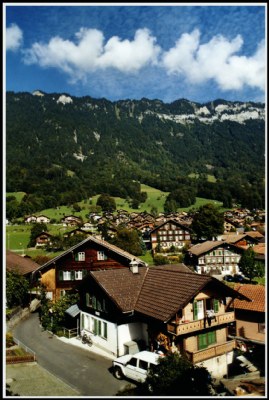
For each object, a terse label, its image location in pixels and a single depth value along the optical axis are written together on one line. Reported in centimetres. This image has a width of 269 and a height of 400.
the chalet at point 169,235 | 9044
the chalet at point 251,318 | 2419
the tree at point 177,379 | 1419
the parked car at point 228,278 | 5681
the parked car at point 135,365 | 1725
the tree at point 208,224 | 9162
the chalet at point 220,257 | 6681
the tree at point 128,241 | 7300
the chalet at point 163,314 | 1905
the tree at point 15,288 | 3219
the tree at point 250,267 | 5172
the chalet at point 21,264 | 3941
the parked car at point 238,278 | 5455
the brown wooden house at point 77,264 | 3412
